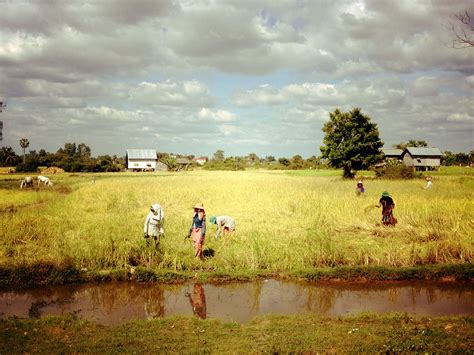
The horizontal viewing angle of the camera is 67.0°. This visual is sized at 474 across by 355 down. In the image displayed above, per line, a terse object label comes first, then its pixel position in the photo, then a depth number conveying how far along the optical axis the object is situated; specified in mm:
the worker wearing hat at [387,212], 14094
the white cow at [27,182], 33875
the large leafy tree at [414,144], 98625
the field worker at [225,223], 13516
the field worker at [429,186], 26753
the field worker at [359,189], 22781
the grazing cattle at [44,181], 35619
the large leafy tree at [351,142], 47625
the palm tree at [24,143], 113062
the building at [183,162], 111969
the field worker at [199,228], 10922
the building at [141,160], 90688
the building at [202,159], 173738
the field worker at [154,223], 11164
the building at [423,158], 77250
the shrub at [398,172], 42000
